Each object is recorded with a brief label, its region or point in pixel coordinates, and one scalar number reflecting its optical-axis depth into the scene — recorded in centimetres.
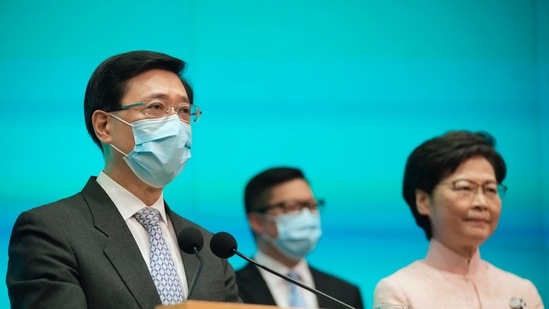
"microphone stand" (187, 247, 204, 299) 529
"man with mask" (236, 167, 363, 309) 918
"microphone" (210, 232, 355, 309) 583
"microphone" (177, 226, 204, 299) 577
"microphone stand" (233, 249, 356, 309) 552
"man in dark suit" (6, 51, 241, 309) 557
